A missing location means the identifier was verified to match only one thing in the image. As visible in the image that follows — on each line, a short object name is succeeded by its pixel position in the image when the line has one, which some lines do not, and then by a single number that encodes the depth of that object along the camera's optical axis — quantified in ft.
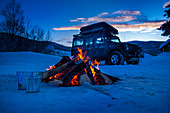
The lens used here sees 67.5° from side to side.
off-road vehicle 28.89
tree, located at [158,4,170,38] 58.34
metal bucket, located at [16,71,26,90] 9.11
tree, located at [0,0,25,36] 42.78
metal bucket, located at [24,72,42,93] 8.46
